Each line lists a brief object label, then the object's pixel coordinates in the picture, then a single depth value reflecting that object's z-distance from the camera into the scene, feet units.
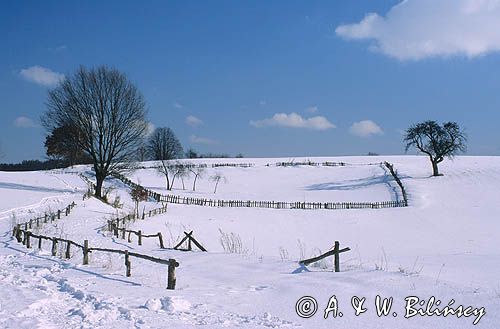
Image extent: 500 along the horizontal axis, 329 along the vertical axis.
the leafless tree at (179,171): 220.43
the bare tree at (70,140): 127.65
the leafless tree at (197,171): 238.80
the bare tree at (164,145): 290.62
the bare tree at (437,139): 188.96
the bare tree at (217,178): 222.95
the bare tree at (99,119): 128.47
